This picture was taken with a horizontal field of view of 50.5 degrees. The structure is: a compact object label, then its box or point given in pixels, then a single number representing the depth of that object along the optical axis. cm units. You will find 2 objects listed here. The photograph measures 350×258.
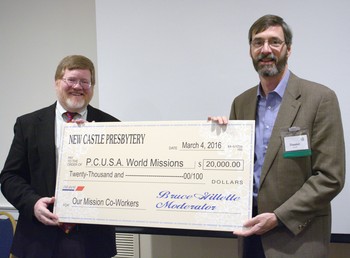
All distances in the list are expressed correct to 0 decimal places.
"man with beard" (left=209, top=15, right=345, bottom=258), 169
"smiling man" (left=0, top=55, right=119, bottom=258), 201
